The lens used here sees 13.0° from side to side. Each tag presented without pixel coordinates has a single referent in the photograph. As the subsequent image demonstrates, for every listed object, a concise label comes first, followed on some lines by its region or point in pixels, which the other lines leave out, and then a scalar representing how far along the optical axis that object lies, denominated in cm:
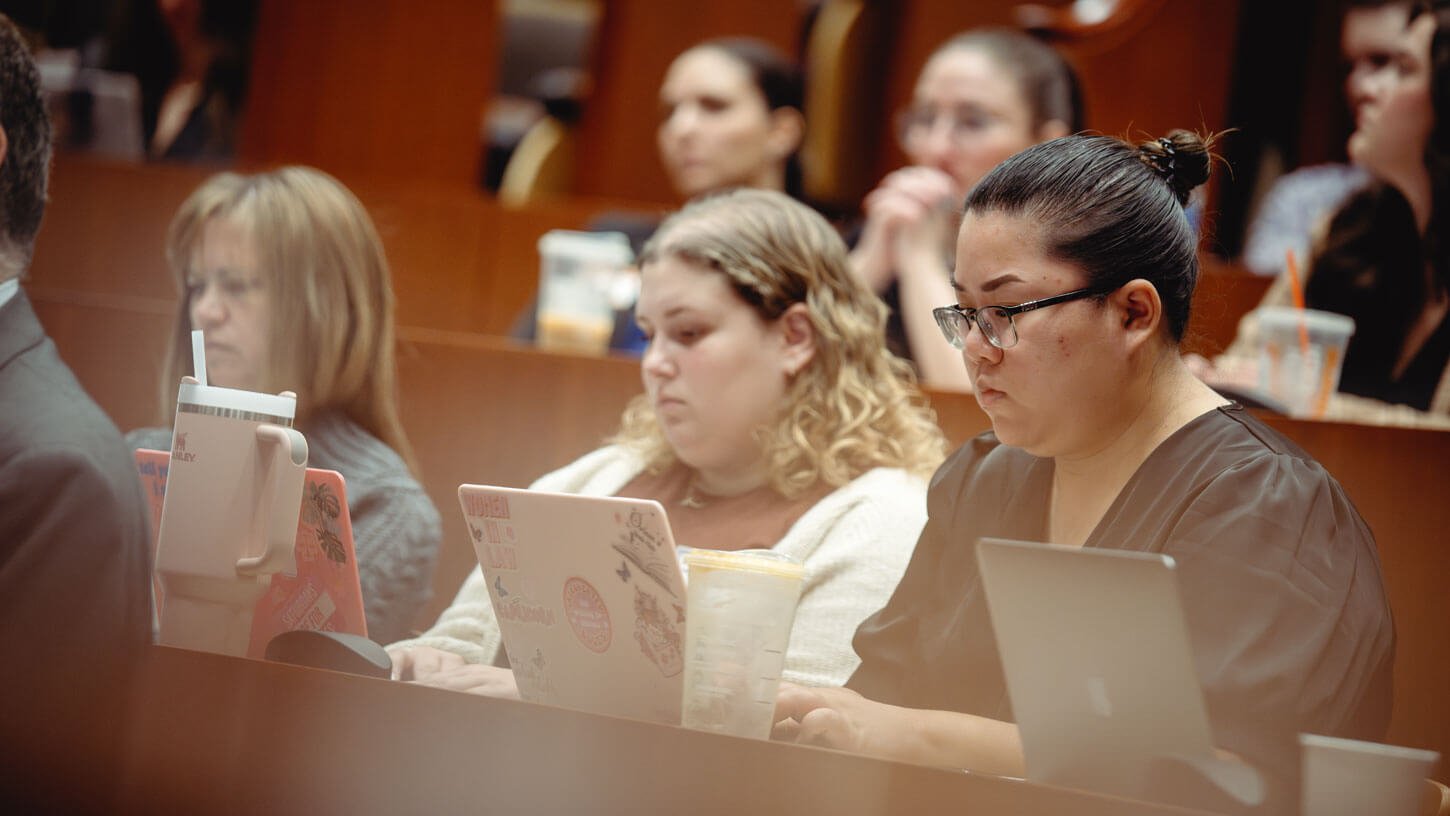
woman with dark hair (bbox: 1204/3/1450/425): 603
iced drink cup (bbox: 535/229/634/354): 640
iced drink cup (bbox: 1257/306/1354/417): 600
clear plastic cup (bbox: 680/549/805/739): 525
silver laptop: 505
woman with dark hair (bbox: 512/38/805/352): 715
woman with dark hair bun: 518
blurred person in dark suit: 530
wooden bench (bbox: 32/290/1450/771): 595
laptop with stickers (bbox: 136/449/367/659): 546
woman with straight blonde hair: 578
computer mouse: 533
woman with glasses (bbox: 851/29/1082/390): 634
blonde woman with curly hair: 577
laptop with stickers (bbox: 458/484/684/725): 528
